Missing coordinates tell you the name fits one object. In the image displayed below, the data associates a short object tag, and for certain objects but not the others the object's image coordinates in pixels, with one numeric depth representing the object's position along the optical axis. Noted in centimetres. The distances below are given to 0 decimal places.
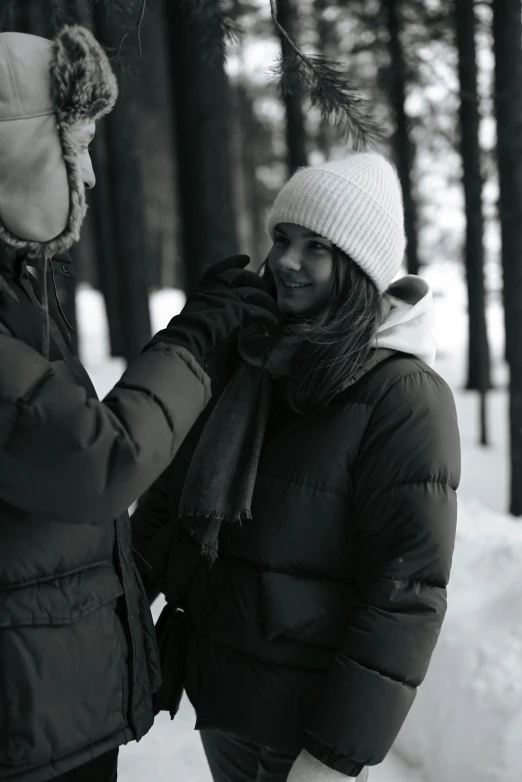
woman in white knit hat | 203
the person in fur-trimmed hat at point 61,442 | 154
